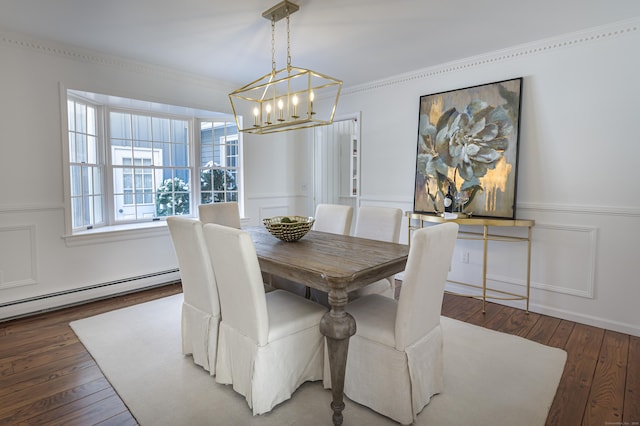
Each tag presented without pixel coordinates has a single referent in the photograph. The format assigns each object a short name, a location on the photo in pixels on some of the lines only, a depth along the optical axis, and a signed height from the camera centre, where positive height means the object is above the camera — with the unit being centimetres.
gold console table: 327 -45
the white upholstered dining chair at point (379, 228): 281 -34
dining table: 182 -44
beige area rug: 190 -121
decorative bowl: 266 -30
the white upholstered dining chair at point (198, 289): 219 -66
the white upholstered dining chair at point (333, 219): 332 -29
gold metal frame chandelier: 296 +132
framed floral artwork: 344 +43
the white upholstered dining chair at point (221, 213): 363 -27
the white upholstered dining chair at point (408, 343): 179 -83
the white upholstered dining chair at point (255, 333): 186 -83
